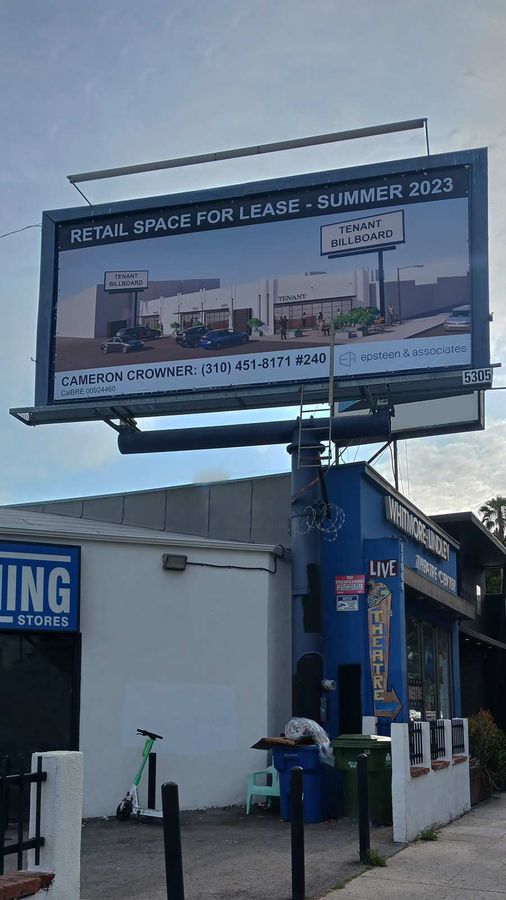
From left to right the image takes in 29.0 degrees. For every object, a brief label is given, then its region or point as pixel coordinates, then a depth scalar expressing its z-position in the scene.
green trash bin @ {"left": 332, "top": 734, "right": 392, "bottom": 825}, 12.62
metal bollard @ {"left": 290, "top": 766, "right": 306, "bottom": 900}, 8.45
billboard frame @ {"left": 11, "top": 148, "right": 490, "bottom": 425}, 15.95
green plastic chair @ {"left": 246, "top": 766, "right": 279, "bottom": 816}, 13.90
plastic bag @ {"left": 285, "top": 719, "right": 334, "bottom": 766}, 13.35
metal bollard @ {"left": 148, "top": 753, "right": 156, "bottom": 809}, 13.62
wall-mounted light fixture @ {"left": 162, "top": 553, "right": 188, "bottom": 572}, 14.88
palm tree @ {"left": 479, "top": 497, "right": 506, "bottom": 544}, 62.88
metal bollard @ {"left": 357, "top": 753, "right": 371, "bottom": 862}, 10.16
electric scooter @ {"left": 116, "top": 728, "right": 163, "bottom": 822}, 13.04
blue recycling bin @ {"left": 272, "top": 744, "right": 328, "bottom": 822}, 13.24
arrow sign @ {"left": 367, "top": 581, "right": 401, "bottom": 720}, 15.46
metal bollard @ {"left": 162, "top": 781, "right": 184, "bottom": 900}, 6.83
